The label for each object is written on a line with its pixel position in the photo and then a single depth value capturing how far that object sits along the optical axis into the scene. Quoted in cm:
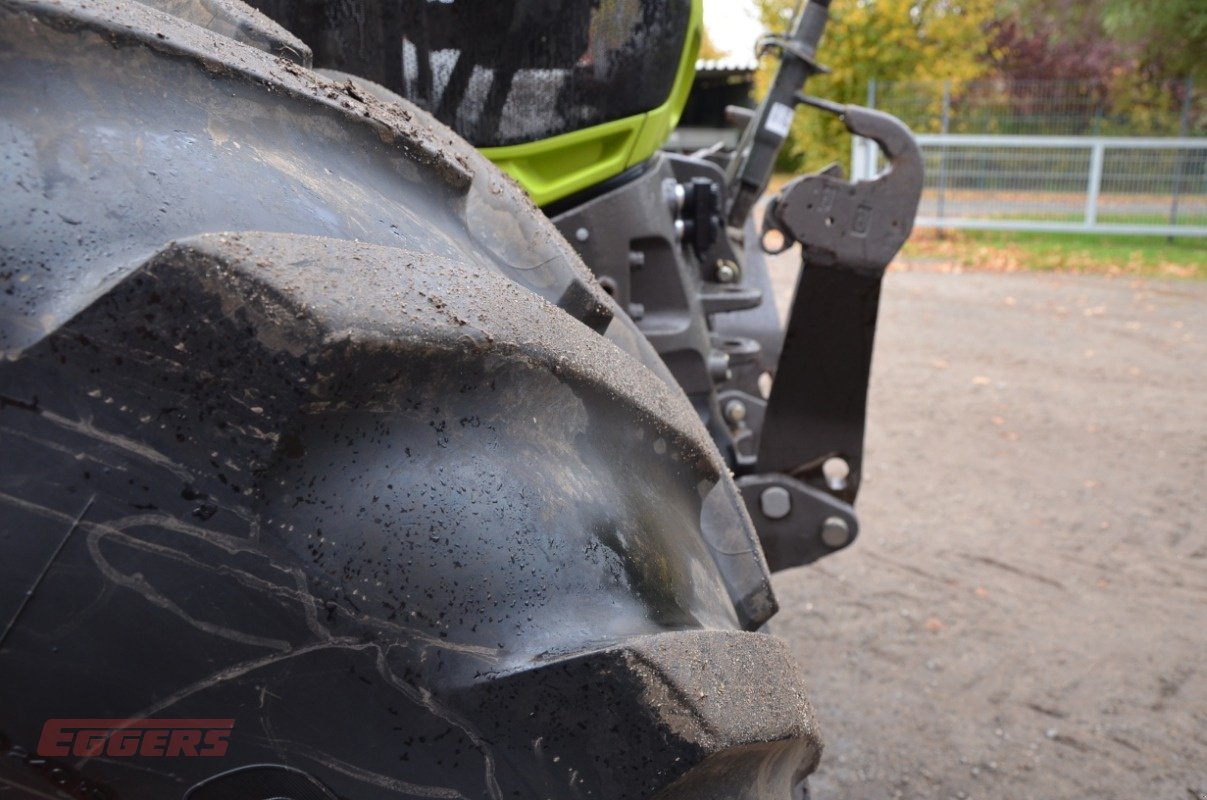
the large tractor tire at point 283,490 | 73
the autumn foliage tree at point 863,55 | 1669
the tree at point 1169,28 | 1451
